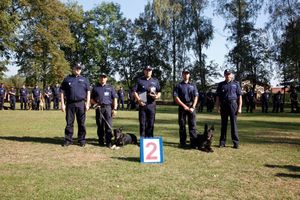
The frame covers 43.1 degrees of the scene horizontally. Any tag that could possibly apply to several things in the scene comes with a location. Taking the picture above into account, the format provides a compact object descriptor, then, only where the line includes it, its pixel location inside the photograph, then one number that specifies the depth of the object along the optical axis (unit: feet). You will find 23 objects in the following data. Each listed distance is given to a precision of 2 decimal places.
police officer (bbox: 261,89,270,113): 92.63
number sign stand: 25.54
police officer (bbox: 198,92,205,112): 99.85
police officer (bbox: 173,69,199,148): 33.04
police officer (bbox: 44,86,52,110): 95.82
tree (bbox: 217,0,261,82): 143.95
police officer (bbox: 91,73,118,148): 34.04
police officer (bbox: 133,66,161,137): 32.96
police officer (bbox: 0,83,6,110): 90.14
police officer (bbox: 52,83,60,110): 94.60
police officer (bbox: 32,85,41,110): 92.84
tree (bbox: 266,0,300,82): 108.17
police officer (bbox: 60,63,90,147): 33.06
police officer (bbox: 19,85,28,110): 93.94
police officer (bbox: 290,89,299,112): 89.45
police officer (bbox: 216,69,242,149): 33.06
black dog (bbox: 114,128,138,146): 32.71
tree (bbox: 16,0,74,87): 120.47
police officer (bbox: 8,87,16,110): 93.56
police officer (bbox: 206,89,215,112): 96.48
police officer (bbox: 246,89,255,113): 93.30
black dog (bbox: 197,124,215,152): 30.91
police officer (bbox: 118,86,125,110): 105.69
